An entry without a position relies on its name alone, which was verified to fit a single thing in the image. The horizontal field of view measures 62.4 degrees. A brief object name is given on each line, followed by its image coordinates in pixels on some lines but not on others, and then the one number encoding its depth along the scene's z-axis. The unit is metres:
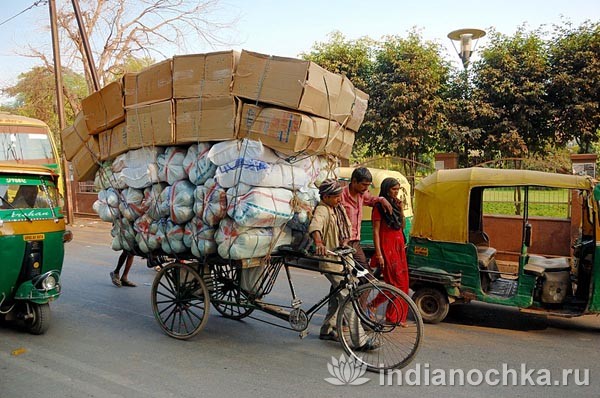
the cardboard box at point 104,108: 5.10
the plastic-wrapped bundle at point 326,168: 4.99
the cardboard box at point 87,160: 5.48
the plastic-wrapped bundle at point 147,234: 4.93
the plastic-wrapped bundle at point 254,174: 4.22
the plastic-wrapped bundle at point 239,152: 4.28
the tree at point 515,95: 11.21
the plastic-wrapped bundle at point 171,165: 4.73
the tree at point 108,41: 21.75
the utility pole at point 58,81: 16.86
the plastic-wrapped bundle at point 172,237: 4.75
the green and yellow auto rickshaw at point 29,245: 4.93
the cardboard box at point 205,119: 4.38
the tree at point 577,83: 10.79
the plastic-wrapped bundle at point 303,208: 4.61
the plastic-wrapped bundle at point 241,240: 4.28
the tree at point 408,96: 12.13
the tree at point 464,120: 11.66
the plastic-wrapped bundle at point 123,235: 5.24
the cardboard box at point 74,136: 5.54
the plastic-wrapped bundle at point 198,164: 4.48
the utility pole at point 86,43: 13.61
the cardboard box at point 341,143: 4.78
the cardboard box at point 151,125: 4.69
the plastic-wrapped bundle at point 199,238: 4.51
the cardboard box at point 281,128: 4.22
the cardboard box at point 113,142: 5.11
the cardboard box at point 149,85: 4.75
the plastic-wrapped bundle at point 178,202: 4.58
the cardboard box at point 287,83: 4.22
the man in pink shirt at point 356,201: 4.90
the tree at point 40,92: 23.41
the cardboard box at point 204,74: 4.45
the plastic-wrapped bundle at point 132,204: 5.05
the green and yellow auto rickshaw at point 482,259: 5.33
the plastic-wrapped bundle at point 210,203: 4.33
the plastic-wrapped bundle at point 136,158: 4.93
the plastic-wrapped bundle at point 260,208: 4.17
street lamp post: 10.41
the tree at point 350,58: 13.89
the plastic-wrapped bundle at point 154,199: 4.86
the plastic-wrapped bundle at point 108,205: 5.23
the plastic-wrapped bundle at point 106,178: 5.24
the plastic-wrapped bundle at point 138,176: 4.86
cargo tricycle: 4.25
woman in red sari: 5.37
